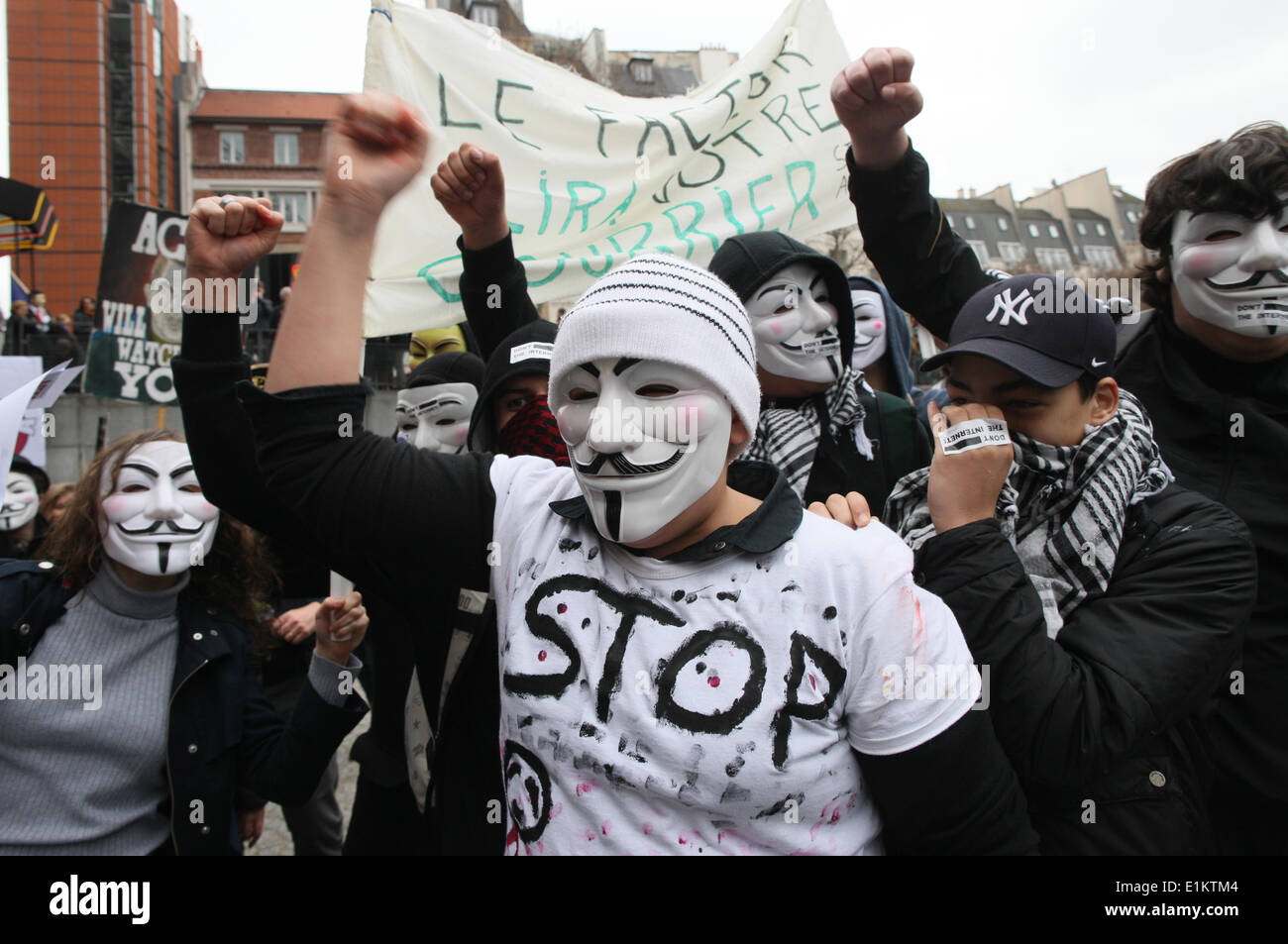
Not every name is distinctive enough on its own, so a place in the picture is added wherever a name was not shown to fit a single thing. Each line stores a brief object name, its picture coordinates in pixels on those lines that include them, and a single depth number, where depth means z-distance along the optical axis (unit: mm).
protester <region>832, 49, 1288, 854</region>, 1926
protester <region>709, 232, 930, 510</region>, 2316
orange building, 32750
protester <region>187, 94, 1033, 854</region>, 1322
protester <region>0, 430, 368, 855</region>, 2232
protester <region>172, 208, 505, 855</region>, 1508
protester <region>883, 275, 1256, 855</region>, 1537
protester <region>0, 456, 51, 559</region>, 4168
